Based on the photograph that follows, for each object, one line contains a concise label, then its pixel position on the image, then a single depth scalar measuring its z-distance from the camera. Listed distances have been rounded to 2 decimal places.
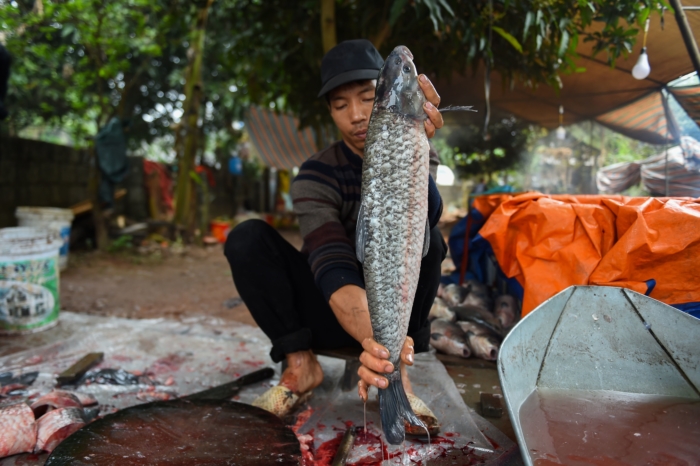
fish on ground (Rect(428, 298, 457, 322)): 3.36
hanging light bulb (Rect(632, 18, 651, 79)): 3.37
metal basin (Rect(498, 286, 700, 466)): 1.55
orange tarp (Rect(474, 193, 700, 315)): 2.23
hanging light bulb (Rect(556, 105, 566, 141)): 6.77
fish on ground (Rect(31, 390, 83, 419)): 2.02
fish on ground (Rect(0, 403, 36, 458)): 1.73
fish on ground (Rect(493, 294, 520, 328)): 3.32
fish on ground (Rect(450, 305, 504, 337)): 3.23
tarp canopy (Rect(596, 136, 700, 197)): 3.59
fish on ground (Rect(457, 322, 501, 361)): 2.78
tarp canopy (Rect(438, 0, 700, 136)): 3.68
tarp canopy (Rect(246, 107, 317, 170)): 9.61
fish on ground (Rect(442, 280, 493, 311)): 3.61
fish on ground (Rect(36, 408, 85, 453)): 1.80
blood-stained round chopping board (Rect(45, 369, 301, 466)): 1.62
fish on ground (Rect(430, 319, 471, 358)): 2.86
